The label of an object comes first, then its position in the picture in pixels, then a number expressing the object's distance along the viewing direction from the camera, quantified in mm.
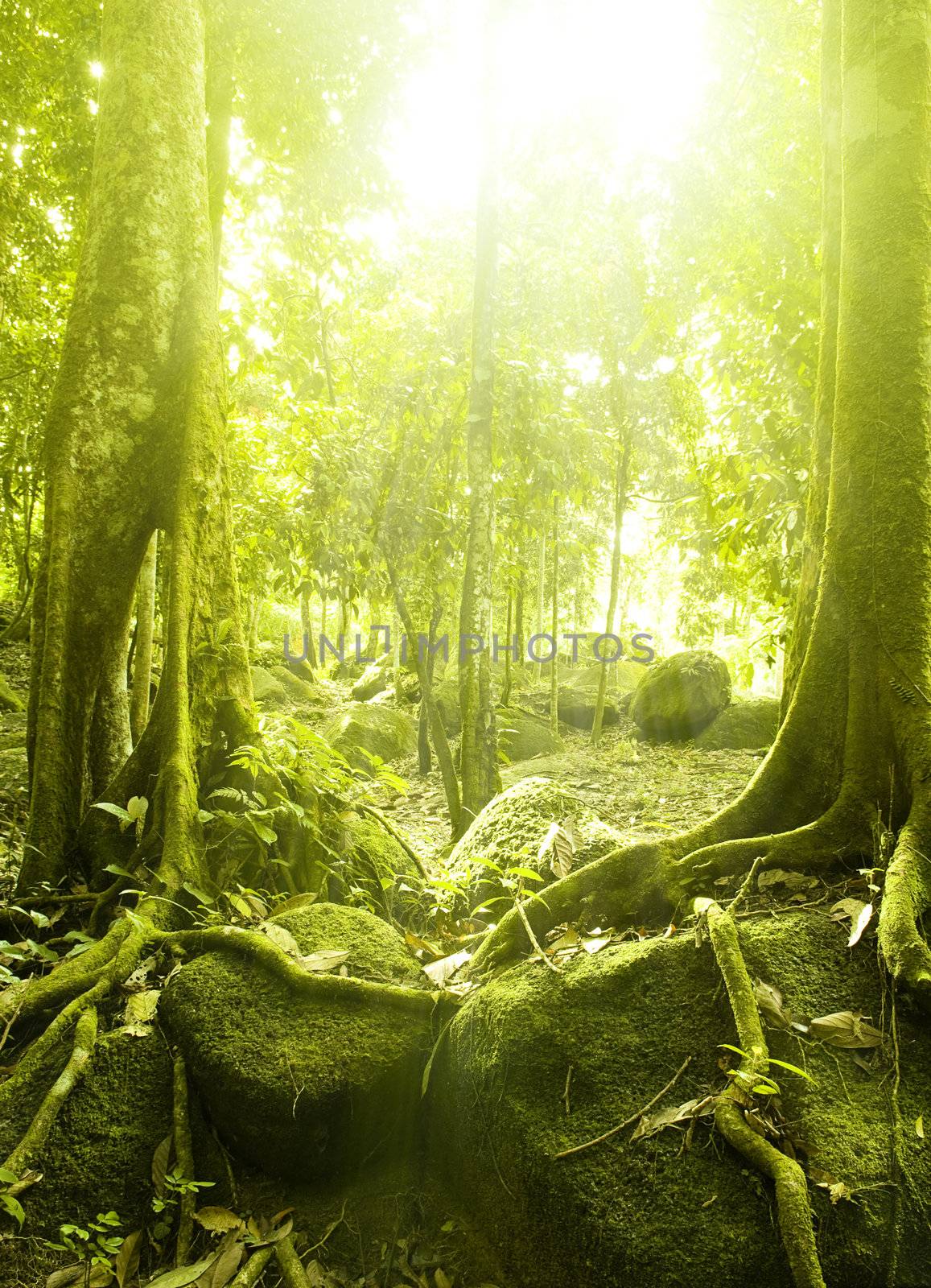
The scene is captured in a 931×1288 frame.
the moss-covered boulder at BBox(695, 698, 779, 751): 11969
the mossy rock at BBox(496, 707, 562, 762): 11922
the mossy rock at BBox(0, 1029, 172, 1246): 1962
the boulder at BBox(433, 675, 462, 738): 13461
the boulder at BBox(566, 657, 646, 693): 17609
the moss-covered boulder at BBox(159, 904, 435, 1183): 2119
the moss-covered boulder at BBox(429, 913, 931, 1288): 1545
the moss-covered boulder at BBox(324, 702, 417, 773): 10906
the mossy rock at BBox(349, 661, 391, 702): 17812
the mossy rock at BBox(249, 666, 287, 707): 14229
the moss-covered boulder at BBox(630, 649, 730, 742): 12773
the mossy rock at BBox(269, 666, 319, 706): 16109
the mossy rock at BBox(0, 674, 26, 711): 9211
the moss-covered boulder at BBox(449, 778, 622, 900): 3752
